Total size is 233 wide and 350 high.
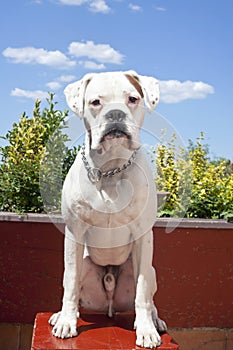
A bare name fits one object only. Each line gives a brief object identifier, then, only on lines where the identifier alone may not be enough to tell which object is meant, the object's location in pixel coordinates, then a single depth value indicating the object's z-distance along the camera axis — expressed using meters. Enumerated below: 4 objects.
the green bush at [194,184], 2.53
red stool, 1.92
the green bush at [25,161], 3.42
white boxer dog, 1.83
